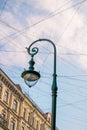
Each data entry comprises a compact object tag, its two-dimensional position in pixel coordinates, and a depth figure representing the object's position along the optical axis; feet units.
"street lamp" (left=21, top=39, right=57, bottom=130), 36.63
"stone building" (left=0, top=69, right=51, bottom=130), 160.76
